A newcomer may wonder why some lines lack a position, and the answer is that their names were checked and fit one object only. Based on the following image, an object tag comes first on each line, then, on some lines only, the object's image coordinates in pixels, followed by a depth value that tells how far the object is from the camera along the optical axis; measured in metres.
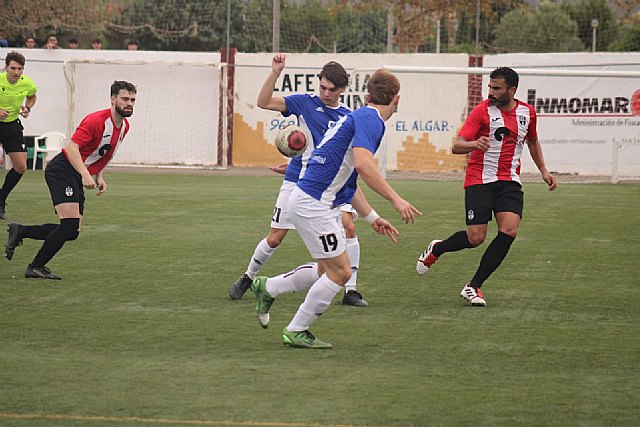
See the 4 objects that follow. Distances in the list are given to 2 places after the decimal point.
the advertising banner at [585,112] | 52.34
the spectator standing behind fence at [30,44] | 55.67
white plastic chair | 52.09
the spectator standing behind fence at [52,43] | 56.30
